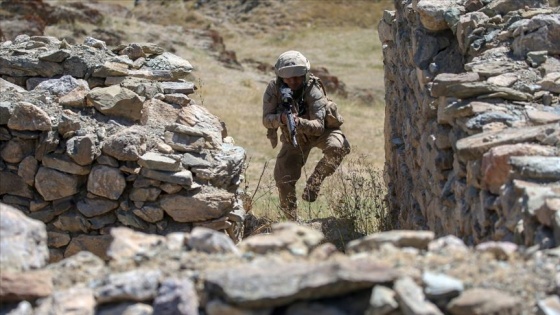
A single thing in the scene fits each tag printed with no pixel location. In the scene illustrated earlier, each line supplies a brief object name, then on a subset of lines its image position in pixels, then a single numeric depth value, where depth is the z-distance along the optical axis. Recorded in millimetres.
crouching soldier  15789
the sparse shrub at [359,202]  15602
